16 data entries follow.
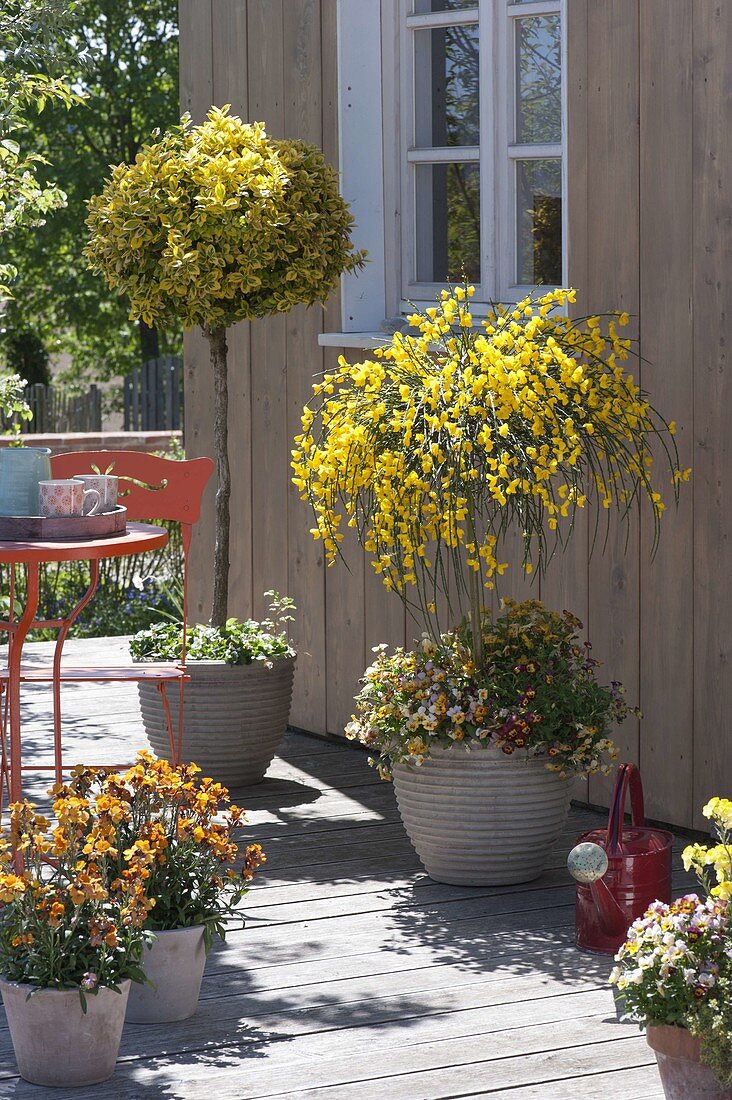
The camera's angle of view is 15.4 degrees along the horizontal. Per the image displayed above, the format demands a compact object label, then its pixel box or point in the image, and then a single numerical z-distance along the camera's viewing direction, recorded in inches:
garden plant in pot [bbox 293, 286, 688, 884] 241.1
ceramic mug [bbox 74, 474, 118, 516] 249.2
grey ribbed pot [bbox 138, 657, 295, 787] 316.6
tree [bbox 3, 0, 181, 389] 1084.9
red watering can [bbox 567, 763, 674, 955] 227.0
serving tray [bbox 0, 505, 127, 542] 235.1
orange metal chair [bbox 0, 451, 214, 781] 288.0
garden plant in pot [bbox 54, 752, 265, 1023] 203.7
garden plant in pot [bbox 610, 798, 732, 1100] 165.3
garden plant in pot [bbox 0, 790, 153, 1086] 186.2
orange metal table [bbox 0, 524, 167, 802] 224.3
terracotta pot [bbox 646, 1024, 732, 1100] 168.4
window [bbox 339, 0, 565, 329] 312.3
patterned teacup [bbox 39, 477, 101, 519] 237.3
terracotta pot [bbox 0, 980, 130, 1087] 186.6
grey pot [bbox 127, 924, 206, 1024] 203.5
